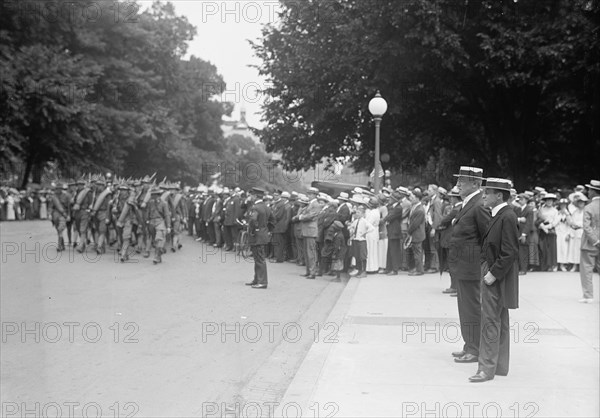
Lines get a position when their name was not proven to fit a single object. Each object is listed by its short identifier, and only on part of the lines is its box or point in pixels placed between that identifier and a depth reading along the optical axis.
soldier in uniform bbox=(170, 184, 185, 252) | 21.44
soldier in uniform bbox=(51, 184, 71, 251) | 19.39
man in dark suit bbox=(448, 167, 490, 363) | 7.72
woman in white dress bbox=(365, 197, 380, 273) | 16.64
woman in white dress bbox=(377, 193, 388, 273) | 17.03
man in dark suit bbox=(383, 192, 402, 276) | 16.42
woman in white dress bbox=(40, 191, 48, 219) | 40.66
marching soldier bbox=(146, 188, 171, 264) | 18.06
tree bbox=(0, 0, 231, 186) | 33.97
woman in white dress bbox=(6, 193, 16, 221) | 38.16
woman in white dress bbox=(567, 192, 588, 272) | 17.20
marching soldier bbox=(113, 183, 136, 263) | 17.81
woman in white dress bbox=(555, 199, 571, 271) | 17.48
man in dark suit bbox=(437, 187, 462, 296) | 12.86
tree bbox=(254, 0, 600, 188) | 23.44
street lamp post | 17.92
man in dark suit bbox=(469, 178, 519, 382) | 6.85
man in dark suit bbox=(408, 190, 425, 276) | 15.85
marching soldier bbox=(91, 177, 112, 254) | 19.28
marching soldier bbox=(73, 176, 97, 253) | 19.73
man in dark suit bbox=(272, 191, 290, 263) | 20.05
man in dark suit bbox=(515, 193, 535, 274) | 16.48
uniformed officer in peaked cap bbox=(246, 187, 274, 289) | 13.62
